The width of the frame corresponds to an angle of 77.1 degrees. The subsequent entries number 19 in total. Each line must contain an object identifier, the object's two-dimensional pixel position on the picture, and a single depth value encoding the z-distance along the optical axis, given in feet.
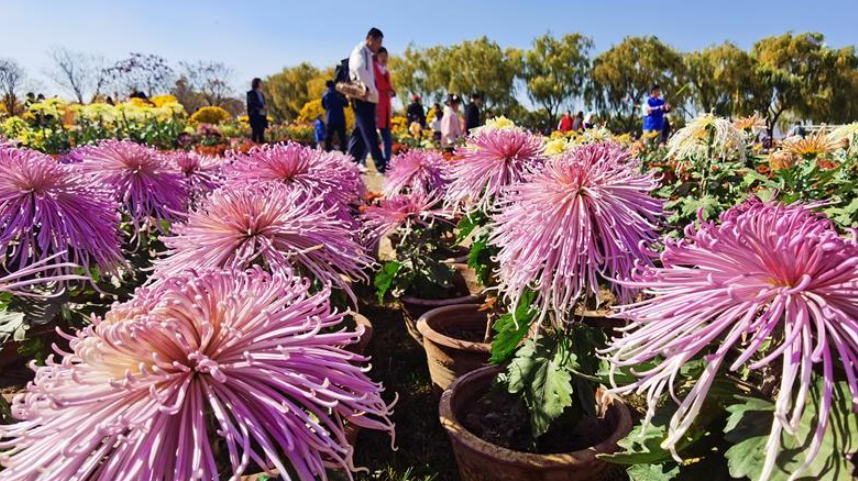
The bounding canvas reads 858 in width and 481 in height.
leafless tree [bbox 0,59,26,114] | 121.29
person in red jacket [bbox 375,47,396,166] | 24.75
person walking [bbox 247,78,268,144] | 44.75
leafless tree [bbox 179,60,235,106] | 162.40
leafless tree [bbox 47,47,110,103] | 159.22
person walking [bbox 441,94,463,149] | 38.32
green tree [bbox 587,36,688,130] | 127.34
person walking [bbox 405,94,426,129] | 66.94
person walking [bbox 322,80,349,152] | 32.65
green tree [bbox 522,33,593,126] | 141.49
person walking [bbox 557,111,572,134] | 45.52
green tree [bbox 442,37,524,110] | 144.97
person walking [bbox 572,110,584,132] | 49.74
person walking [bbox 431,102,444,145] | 56.96
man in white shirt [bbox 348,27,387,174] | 22.81
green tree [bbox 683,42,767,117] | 114.52
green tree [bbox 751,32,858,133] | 111.34
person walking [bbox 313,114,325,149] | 51.53
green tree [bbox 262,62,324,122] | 165.58
